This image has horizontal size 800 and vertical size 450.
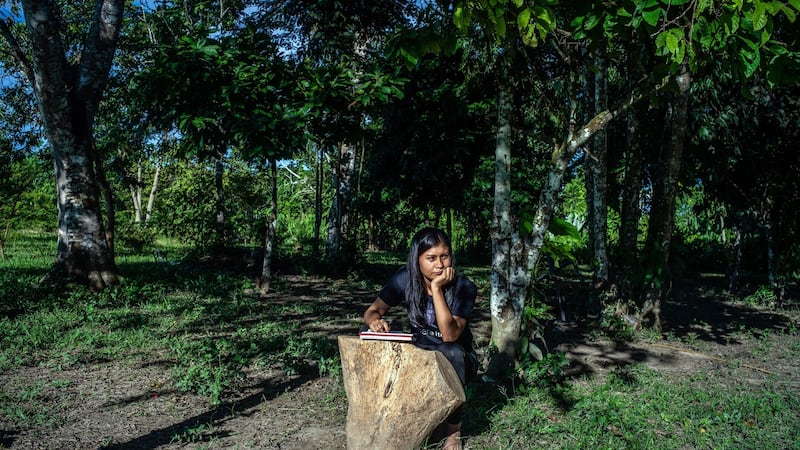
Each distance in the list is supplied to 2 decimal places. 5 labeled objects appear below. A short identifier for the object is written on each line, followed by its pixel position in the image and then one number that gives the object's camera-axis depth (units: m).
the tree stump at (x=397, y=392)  3.50
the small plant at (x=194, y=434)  4.06
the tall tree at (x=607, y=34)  3.19
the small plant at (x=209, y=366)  5.08
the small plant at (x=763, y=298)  10.27
